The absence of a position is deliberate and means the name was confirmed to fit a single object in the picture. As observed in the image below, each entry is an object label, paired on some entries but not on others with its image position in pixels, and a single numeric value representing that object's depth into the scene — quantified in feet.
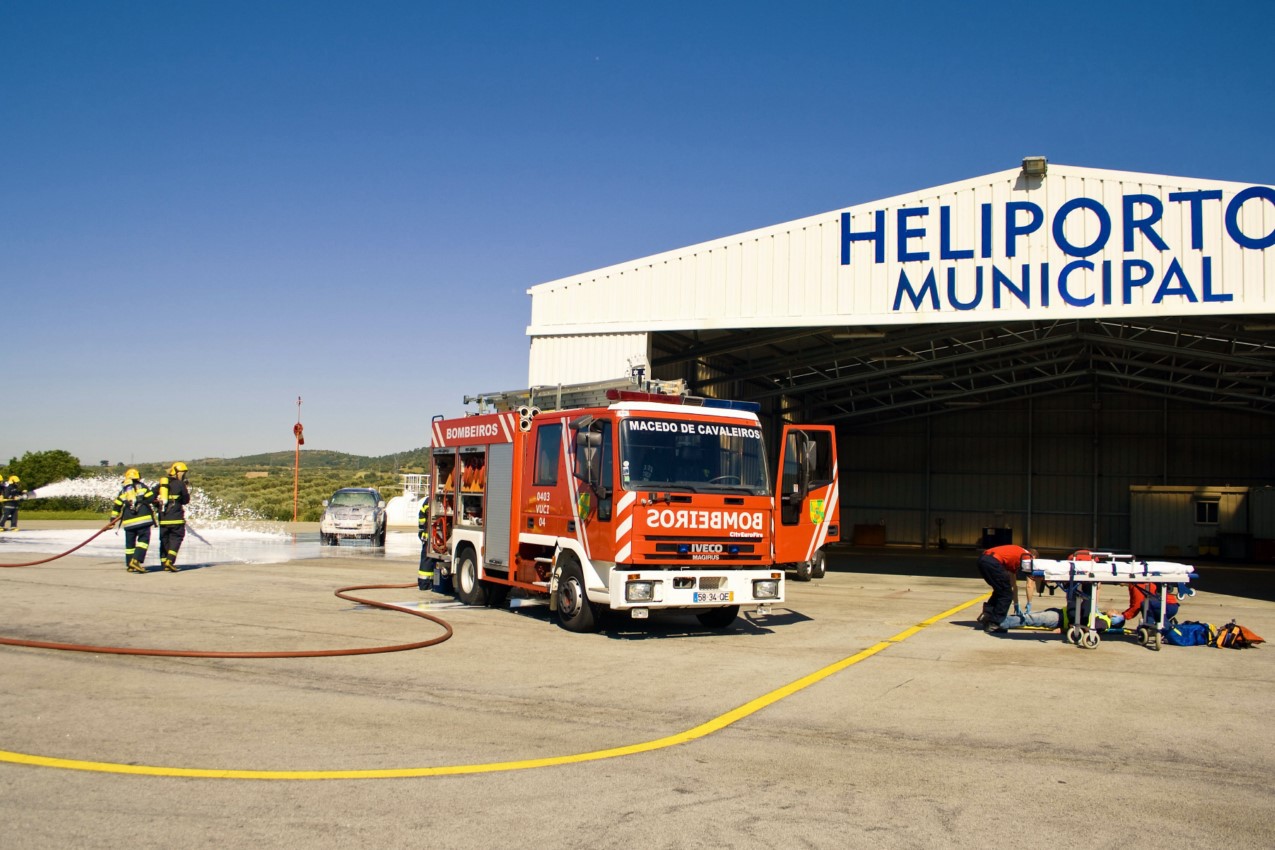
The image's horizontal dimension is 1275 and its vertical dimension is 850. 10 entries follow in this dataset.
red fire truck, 36.22
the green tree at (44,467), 165.68
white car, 91.50
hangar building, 61.00
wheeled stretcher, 37.04
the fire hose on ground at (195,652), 30.53
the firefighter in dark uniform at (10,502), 92.89
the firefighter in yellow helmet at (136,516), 57.57
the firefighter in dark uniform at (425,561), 51.24
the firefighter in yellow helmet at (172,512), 58.70
